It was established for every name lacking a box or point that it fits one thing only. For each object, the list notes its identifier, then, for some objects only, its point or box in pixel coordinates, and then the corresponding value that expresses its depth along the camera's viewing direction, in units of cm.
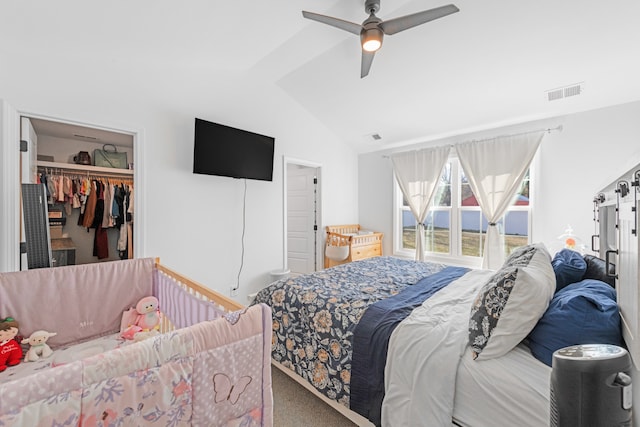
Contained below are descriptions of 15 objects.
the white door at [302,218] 462
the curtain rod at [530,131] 323
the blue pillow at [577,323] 104
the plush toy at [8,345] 145
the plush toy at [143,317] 186
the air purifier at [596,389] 68
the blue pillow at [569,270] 165
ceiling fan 178
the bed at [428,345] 119
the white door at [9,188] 198
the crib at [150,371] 65
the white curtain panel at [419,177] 414
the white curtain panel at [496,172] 342
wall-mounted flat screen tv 293
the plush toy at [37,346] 153
